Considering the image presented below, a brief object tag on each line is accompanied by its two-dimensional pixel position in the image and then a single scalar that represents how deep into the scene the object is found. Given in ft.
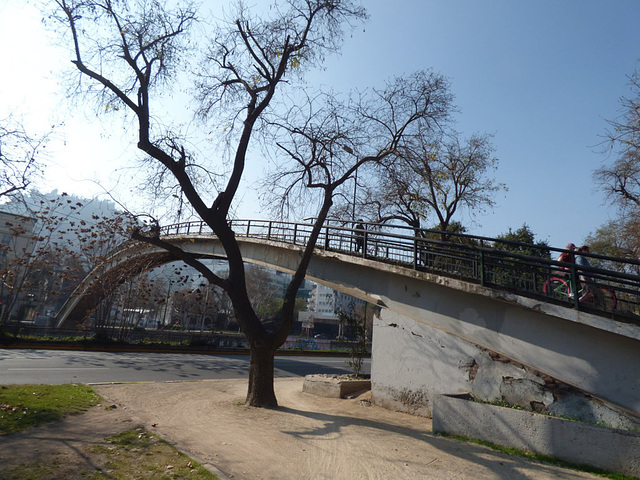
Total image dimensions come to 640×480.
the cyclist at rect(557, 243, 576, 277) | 28.66
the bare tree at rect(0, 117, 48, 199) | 32.68
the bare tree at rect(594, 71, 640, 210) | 42.70
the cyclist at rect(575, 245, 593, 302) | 22.78
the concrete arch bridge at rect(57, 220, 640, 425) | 22.02
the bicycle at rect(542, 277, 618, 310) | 23.67
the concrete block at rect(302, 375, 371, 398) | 40.50
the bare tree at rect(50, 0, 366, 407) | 32.40
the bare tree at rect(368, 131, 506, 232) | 57.31
